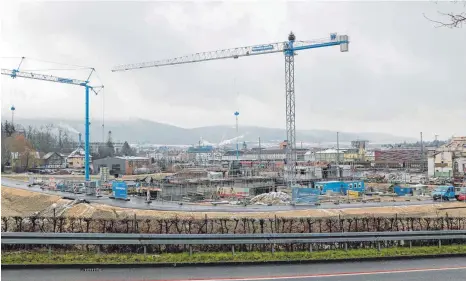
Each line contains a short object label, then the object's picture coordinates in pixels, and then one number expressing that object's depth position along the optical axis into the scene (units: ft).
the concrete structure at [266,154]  389.31
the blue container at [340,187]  147.74
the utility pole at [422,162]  267.88
